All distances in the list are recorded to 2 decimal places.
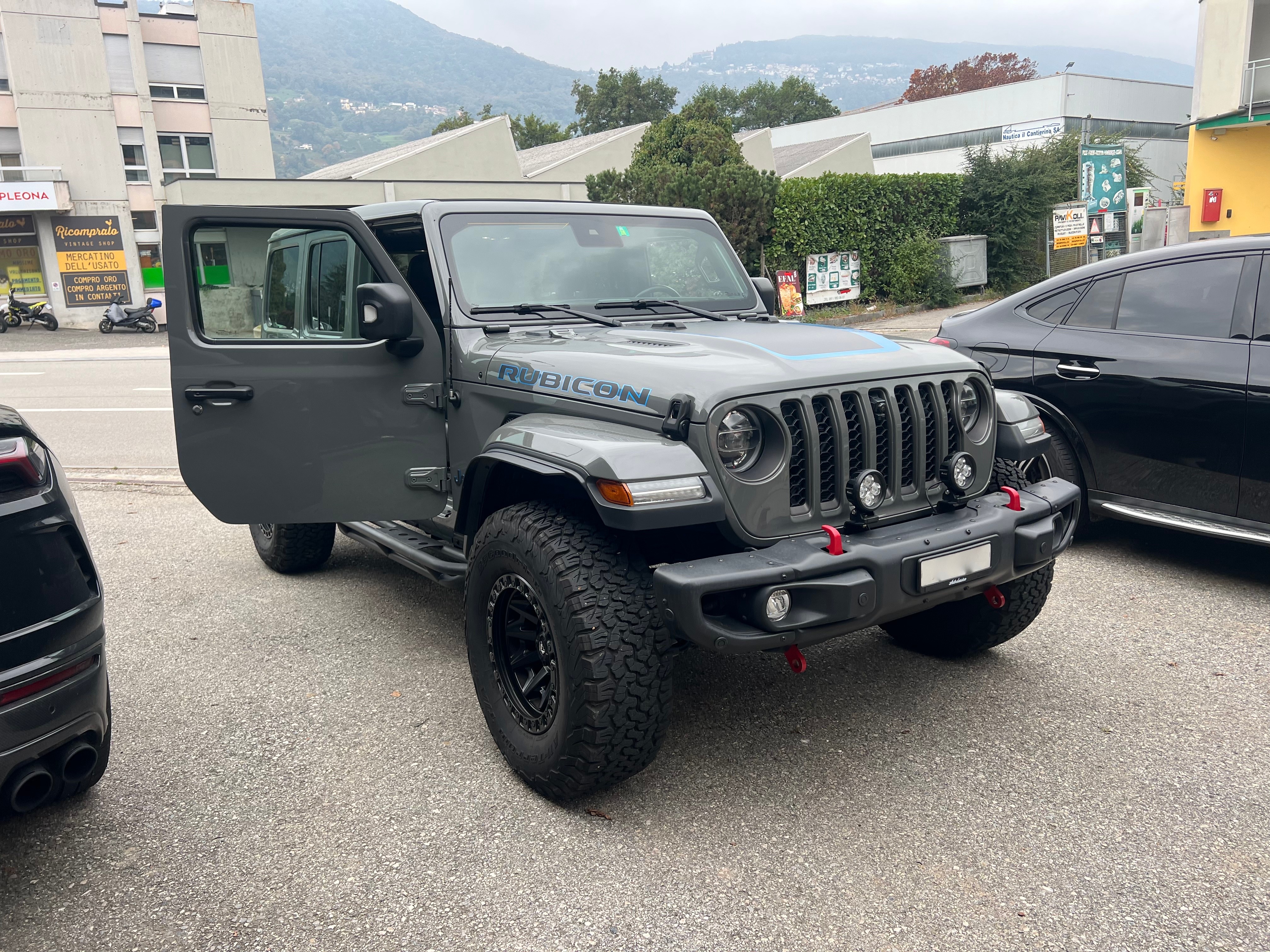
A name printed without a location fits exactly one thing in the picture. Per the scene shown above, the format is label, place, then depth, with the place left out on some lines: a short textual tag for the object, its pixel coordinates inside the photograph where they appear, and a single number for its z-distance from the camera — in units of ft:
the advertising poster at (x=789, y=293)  61.11
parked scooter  98.78
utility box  66.44
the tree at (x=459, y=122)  219.41
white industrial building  161.89
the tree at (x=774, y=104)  277.64
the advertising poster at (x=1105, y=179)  49.42
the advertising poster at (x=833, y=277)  64.59
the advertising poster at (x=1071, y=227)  46.24
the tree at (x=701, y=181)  62.34
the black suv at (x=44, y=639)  7.70
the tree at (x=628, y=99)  221.25
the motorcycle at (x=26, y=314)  100.42
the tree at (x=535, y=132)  219.20
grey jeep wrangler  9.29
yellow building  69.21
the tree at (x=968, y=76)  236.43
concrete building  106.32
